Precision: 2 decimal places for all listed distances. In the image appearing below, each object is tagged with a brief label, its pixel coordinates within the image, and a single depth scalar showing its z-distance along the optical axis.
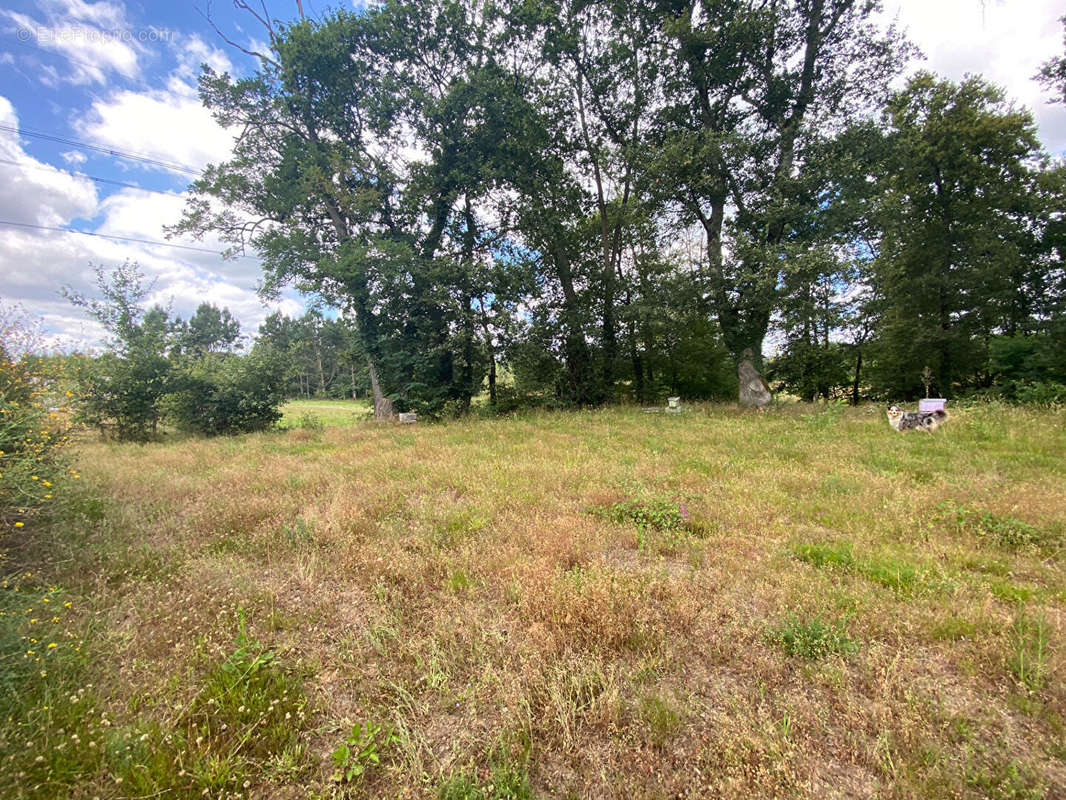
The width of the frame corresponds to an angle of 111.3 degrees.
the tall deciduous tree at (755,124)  12.43
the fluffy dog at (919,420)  7.93
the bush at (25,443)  3.32
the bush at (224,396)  14.64
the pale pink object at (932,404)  8.66
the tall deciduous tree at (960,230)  14.64
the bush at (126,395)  13.20
